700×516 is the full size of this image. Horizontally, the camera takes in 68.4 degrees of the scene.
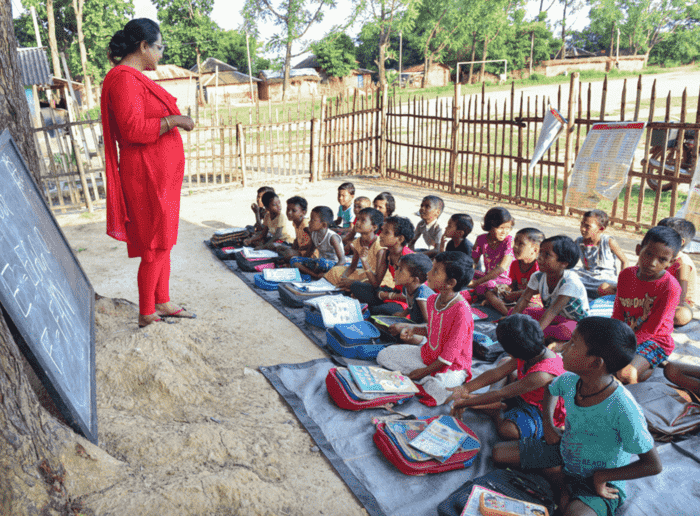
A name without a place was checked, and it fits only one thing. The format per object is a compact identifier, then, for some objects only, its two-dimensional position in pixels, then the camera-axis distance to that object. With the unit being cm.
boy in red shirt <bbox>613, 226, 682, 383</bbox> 310
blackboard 186
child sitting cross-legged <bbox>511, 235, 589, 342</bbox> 352
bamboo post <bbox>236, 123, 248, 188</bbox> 1077
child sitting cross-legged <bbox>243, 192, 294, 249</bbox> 626
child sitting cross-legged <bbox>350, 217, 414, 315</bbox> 438
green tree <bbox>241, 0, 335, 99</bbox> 3491
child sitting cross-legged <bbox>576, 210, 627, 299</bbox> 455
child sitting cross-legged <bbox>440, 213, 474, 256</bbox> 471
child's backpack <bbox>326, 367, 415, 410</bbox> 290
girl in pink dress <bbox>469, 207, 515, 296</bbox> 468
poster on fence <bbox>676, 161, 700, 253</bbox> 550
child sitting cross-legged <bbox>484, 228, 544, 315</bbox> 426
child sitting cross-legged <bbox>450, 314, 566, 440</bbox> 253
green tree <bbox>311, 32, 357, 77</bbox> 3716
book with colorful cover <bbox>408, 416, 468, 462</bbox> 243
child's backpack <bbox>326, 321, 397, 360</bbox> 362
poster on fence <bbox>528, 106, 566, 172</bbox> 743
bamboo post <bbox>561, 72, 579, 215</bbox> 731
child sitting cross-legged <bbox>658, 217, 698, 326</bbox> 385
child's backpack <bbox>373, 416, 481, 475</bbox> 241
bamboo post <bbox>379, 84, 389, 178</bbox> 1158
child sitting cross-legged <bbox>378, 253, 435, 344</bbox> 386
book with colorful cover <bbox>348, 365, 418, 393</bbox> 295
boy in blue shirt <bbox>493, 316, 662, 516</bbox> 196
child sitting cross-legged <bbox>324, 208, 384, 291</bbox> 480
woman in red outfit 293
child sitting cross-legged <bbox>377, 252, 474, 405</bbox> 304
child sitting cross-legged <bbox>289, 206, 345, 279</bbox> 542
